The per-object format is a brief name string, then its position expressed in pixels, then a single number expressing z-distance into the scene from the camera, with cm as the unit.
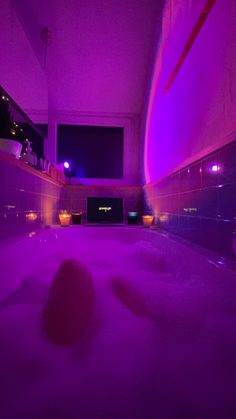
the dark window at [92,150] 297
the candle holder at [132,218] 244
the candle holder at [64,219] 220
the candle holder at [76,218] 240
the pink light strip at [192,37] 118
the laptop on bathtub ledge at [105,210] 260
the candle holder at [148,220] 219
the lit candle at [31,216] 155
